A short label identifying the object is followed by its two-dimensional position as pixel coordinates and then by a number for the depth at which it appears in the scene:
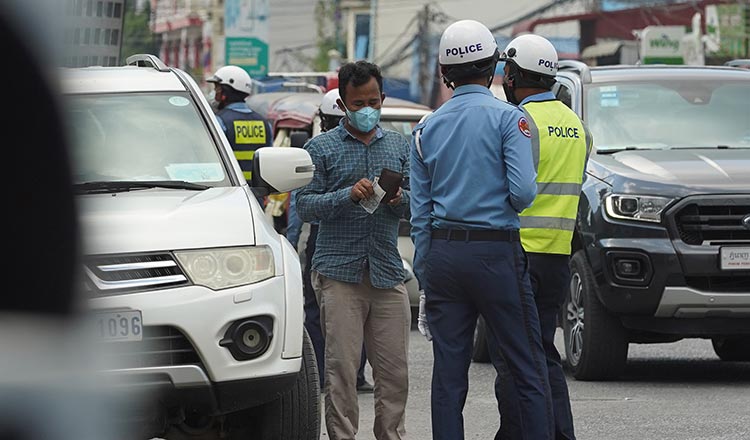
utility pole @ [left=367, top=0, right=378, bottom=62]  125.81
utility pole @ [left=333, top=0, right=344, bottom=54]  125.12
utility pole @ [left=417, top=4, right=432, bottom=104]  102.81
